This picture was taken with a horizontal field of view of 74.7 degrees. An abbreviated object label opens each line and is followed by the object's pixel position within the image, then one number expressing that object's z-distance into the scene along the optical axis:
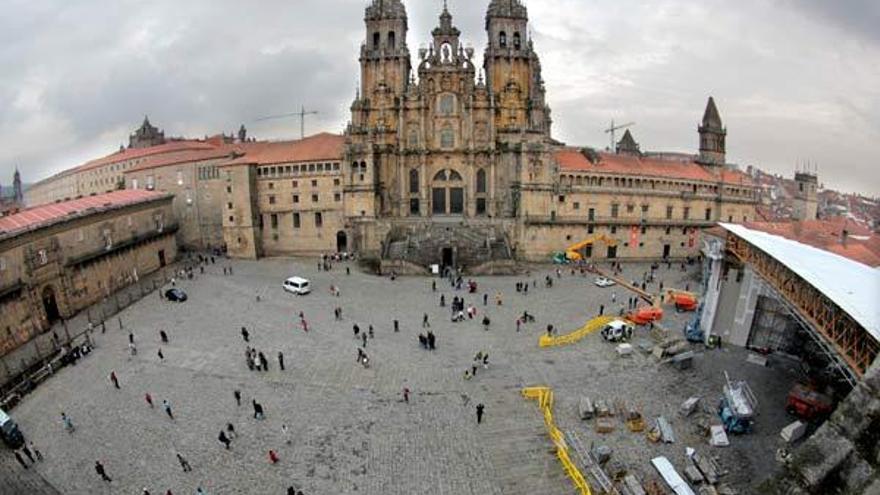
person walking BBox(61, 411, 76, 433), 23.44
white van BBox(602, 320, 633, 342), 32.25
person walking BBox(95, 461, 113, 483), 20.11
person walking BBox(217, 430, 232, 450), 21.88
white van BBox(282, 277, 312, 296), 41.91
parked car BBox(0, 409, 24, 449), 22.48
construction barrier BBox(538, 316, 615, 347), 32.12
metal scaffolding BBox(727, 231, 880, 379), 16.62
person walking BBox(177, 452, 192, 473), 20.59
